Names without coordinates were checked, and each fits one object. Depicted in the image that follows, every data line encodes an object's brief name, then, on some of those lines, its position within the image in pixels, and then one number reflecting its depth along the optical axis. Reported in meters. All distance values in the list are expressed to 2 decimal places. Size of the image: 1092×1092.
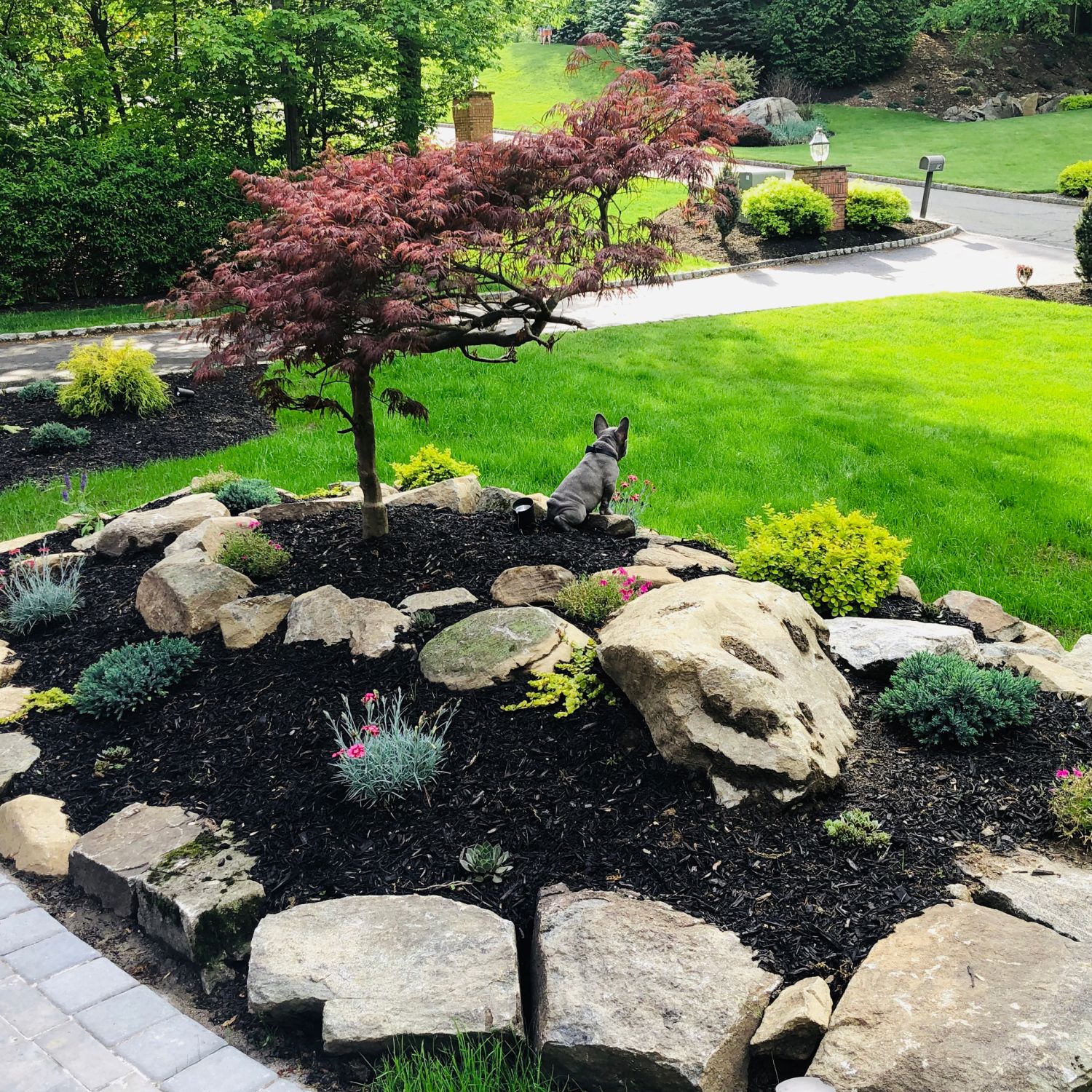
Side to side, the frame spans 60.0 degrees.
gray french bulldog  6.09
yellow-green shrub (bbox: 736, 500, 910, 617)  5.34
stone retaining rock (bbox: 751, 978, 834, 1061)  2.74
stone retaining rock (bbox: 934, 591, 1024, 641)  5.51
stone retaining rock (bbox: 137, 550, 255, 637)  5.13
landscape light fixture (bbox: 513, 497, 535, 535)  6.02
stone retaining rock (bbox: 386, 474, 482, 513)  6.57
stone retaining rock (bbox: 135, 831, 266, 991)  3.29
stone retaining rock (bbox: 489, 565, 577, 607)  5.09
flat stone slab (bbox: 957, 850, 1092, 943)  3.06
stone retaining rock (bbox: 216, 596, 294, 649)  4.98
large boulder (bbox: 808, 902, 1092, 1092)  2.51
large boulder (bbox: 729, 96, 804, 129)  30.94
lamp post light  19.34
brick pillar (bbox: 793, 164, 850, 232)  18.00
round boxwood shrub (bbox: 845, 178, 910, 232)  18.12
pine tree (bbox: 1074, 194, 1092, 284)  14.05
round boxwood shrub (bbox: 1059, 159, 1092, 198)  21.30
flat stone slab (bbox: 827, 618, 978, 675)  4.63
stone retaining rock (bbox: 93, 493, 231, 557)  6.30
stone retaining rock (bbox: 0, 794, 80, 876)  3.80
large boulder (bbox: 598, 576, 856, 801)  3.58
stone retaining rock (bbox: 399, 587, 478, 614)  5.07
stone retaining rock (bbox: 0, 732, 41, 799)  4.25
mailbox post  19.09
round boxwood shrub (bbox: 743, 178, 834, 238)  17.47
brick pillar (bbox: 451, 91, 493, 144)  19.61
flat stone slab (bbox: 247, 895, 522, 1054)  2.87
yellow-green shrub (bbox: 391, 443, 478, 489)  7.15
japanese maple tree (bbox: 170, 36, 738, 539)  4.52
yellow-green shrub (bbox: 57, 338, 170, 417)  9.71
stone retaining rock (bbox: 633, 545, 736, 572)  5.53
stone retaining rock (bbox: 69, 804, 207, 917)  3.55
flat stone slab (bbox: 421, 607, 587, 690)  4.43
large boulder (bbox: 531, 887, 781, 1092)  2.72
